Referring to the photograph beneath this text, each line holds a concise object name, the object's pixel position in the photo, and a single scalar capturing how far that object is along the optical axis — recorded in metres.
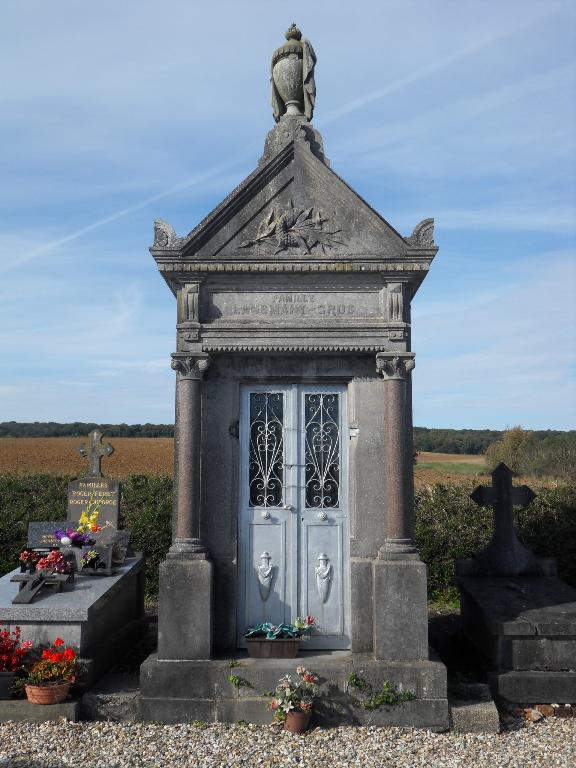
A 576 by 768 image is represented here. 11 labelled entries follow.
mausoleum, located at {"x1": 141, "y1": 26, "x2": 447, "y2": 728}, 6.16
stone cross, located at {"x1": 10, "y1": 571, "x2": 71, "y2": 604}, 6.49
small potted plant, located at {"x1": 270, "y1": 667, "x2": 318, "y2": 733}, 5.35
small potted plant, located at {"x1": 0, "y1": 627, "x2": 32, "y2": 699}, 5.73
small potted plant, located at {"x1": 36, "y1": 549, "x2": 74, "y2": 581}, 6.85
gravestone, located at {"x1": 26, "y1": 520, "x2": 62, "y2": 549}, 8.26
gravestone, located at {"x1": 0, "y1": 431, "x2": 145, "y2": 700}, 6.20
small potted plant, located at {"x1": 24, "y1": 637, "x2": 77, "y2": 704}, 5.63
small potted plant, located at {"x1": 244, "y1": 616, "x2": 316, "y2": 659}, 5.92
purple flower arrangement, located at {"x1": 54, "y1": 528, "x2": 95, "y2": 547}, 7.61
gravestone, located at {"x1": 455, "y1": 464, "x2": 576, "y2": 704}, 6.05
